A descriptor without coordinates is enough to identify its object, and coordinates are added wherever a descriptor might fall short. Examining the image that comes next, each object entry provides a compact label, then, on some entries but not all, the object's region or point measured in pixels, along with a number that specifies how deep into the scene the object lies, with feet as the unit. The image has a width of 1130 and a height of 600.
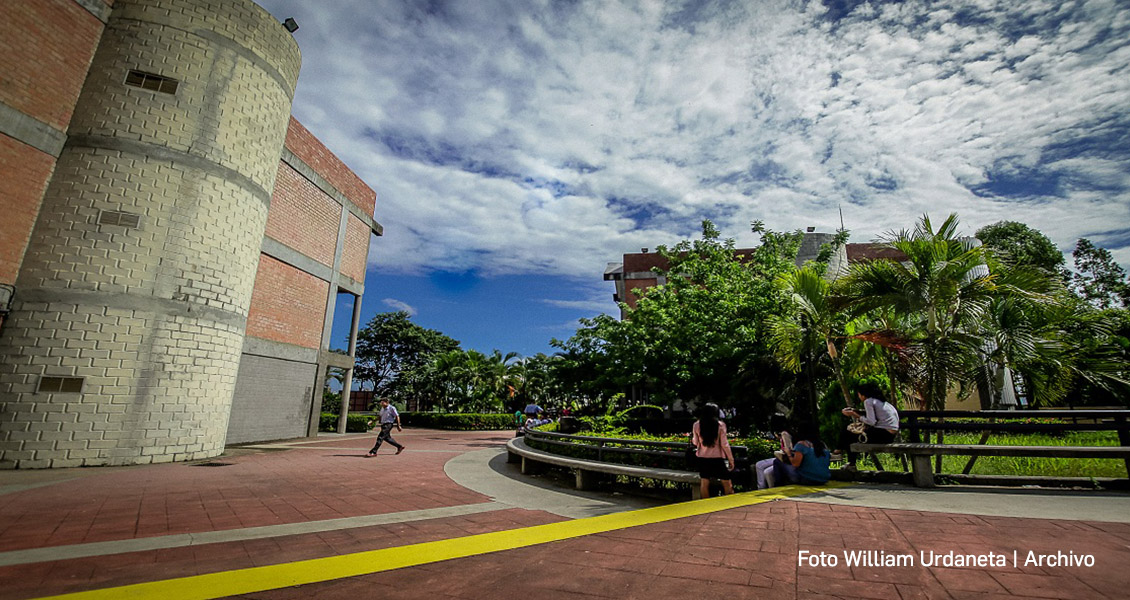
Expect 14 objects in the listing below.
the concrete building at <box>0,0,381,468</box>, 29.50
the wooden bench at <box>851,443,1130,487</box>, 16.12
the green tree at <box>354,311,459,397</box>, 173.58
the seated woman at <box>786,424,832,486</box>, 17.78
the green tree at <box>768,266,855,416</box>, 28.58
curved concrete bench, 18.65
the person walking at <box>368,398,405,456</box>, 38.52
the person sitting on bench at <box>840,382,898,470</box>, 19.21
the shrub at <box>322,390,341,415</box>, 126.82
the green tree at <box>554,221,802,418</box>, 47.01
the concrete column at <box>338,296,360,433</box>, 68.08
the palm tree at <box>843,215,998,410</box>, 23.85
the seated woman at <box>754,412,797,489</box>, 18.21
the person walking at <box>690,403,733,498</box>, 17.72
